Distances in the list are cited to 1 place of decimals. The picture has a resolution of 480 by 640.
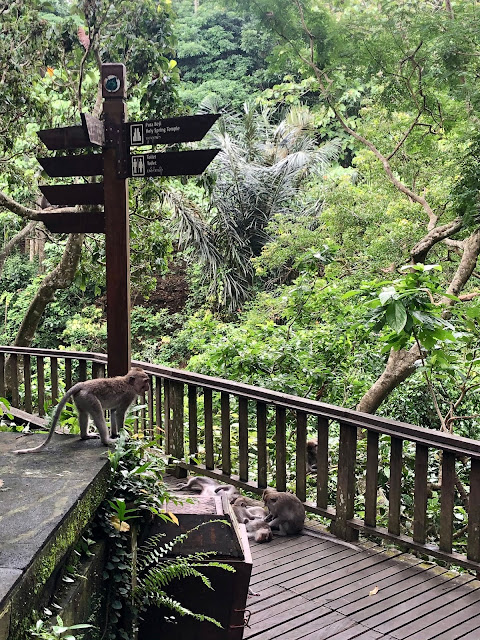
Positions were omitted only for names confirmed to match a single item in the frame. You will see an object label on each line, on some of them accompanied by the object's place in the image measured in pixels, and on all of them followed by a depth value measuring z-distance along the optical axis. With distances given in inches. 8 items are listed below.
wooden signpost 134.0
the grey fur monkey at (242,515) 163.8
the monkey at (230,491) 175.4
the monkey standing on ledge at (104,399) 119.2
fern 92.7
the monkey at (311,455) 230.8
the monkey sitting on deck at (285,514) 158.9
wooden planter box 96.5
